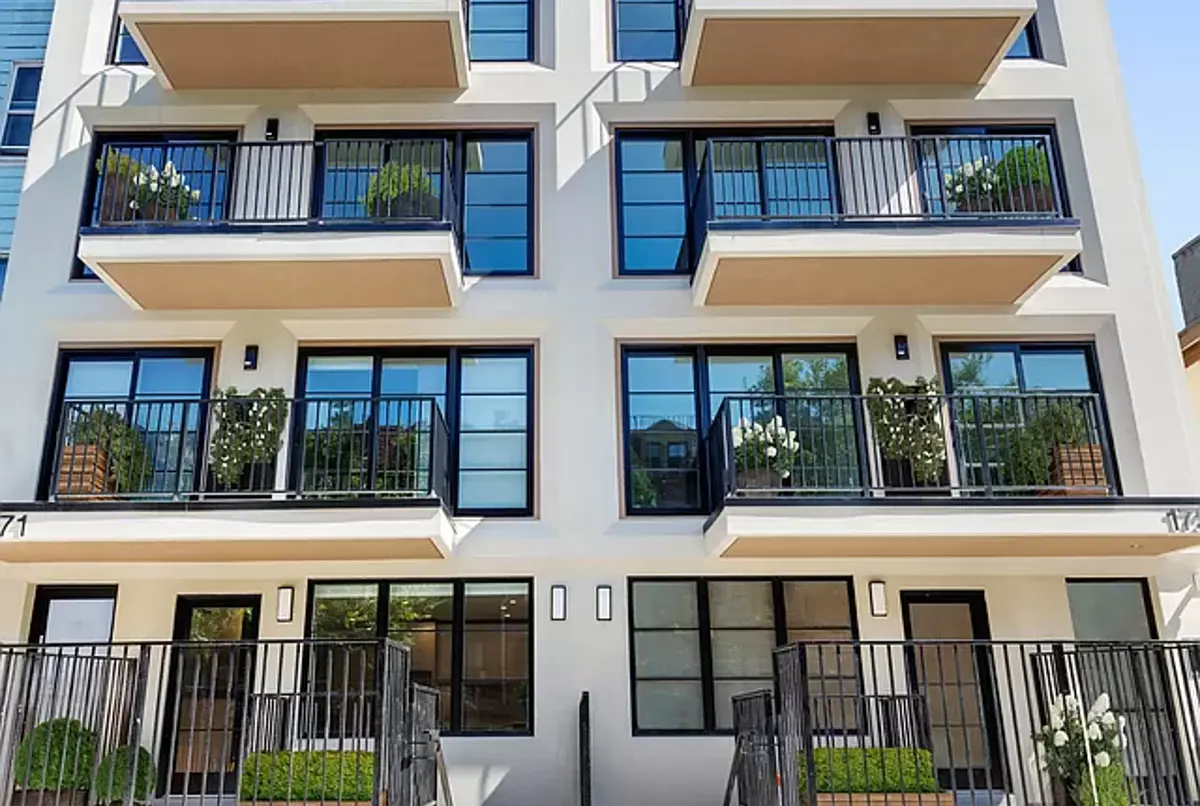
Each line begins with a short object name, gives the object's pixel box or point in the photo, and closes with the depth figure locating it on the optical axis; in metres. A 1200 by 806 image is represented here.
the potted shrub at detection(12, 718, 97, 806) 8.34
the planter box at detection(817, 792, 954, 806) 7.00
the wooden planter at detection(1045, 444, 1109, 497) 9.52
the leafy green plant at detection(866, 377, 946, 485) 9.74
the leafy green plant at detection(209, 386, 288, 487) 9.64
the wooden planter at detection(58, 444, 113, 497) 9.30
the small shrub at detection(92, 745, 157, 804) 8.52
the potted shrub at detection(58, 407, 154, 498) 9.35
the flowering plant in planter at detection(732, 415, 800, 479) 9.38
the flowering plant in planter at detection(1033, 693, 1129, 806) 7.89
